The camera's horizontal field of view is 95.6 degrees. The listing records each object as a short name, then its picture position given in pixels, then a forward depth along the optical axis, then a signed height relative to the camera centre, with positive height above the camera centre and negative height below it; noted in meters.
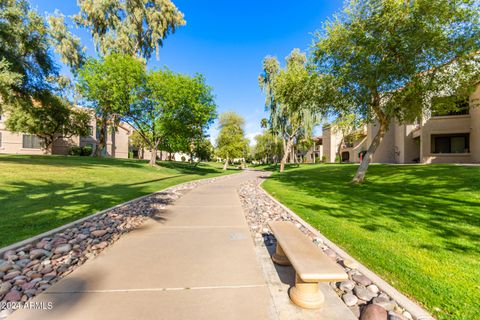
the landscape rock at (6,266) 3.12 -1.61
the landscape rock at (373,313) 2.30 -1.63
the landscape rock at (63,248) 3.73 -1.61
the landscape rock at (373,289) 2.76 -1.63
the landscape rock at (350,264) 3.33 -1.60
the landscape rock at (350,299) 2.58 -1.66
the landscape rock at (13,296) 2.55 -1.66
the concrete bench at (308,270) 2.21 -1.15
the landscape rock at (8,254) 3.41 -1.58
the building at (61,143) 30.69 +2.28
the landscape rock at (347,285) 2.86 -1.65
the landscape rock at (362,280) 2.91 -1.61
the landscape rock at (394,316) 2.25 -1.62
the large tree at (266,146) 51.91 +3.65
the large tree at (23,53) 14.04 +7.56
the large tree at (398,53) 9.70 +5.28
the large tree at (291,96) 14.40 +5.42
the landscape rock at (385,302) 2.46 -1.63
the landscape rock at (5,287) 2.67 -1.65
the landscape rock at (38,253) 3.53 -1.61
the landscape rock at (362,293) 2.64 -1.64
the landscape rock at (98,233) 4.54 -1.61
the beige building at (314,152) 49.99 +2.21
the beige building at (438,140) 19.04 +2.39
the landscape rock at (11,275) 2.94 -1.64
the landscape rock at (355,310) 2.41 -1.69
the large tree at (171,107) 20.33 +4.98
